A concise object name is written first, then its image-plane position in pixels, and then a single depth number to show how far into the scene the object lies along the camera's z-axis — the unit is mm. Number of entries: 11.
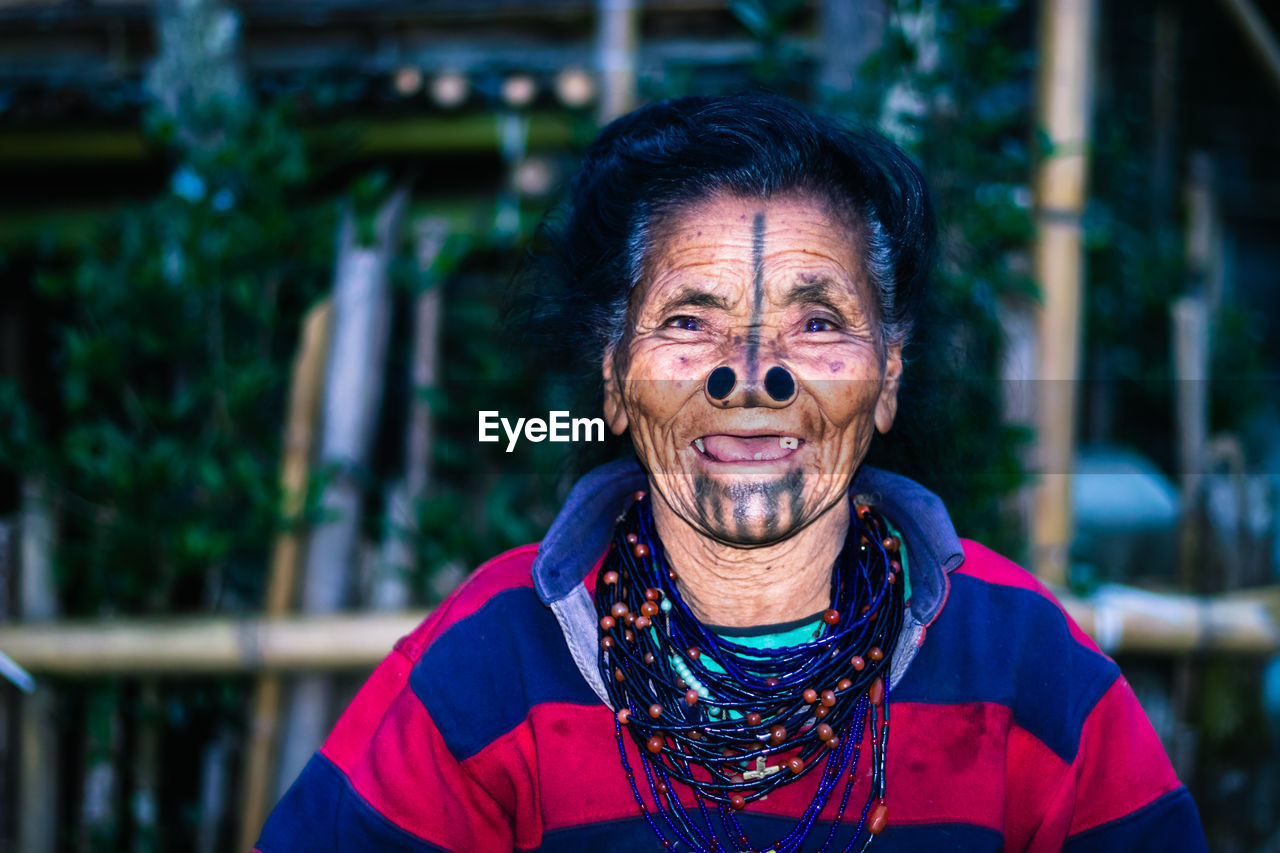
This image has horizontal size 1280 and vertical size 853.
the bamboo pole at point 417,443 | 2623
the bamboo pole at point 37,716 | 2543
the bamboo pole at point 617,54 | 2855
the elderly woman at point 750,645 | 1383
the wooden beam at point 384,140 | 3525
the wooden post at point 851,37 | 2855
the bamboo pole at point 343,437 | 2514
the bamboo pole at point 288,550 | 2520
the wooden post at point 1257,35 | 2666
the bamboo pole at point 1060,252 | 2559
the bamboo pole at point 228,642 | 2418
